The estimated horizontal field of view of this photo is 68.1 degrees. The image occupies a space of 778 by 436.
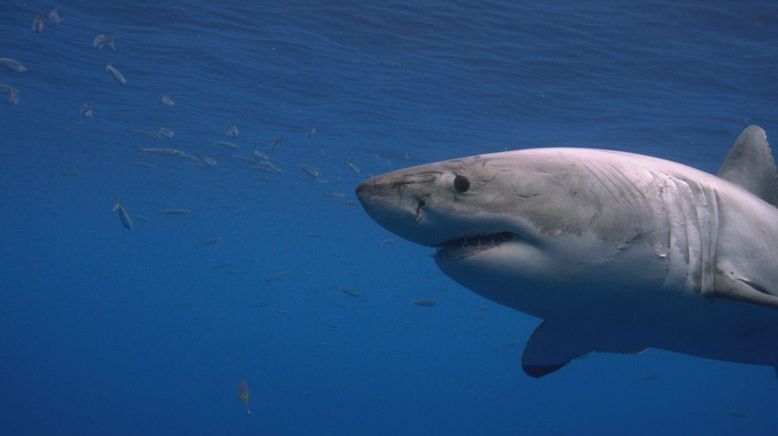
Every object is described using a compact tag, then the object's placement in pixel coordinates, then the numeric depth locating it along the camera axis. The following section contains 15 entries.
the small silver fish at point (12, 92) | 11.08
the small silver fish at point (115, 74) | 10.37
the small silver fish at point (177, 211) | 13.08
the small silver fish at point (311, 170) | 12.65
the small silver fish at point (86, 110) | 12.08
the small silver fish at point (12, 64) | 9.20
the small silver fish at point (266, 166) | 13.85
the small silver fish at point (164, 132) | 11.99
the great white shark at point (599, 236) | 2.45
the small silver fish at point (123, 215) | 9.54
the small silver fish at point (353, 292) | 13.96
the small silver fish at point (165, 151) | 10.94
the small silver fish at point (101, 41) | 10.41
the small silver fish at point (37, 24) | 9.69
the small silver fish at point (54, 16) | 10.00
